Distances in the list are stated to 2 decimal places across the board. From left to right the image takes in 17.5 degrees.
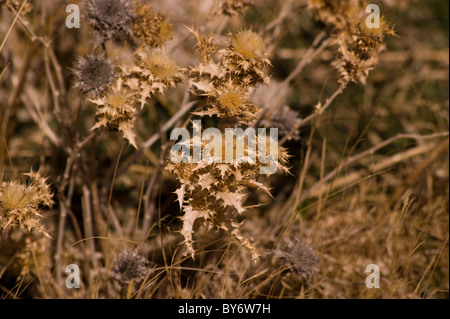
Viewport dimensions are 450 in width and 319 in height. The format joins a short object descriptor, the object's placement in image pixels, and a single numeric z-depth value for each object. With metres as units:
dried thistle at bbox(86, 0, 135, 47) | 0.84
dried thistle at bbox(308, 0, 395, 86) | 0.85
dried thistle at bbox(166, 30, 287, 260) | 0.81
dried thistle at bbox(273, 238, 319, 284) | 0.87
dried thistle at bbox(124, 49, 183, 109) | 0.83
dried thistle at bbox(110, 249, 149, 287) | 0.85
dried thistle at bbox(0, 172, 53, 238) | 0.81
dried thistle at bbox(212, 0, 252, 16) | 0.88
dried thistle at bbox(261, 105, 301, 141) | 0.91
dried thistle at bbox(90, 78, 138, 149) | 0.82
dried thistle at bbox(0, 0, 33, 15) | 0.84
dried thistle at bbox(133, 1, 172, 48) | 0.85
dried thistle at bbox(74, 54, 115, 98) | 0.83
